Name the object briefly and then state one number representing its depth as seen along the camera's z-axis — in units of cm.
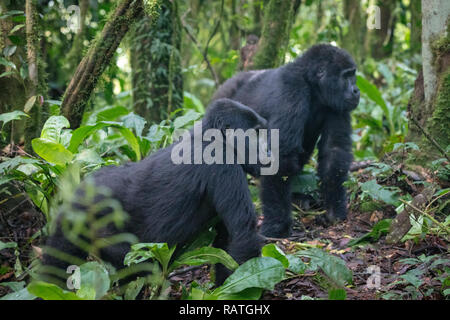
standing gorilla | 511
